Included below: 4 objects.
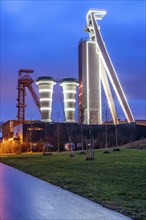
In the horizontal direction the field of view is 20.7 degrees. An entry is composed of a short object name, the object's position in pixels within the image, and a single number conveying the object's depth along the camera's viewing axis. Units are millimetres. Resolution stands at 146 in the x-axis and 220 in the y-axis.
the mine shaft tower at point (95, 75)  91962
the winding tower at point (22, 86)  104188
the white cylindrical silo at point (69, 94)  99938
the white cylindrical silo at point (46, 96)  98000
